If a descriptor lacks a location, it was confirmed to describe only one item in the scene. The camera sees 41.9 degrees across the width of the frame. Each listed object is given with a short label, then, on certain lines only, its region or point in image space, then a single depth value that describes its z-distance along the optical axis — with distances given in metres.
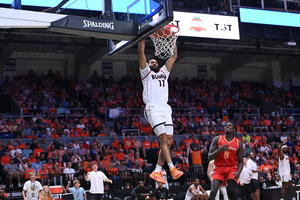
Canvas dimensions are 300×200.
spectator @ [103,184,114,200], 12.74
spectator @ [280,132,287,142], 20.31
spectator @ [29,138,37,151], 14.79
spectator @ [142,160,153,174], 14.94
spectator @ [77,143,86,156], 15.17
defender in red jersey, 7.65
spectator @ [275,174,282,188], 15.47
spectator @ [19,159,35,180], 13.11
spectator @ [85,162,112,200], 11.39
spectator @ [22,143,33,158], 14.41
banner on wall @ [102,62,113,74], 25.97
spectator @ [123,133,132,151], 16.77
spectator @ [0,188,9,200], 11.05
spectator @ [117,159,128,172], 15.01
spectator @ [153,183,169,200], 12.77
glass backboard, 6.10
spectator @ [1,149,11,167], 13.72
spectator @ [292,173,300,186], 16.14
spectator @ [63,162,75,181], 13.46
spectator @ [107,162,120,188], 13.70
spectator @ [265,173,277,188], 15.05
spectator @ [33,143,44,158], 14.58
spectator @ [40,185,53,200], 11.15
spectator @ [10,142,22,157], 14.14
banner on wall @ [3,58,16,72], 23.22
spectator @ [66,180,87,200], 11.80
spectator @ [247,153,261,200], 12.88
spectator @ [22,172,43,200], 11.23
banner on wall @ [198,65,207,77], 28.42
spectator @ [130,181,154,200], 12.61
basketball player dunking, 6.54
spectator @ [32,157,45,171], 13.66
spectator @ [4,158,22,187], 13.02
